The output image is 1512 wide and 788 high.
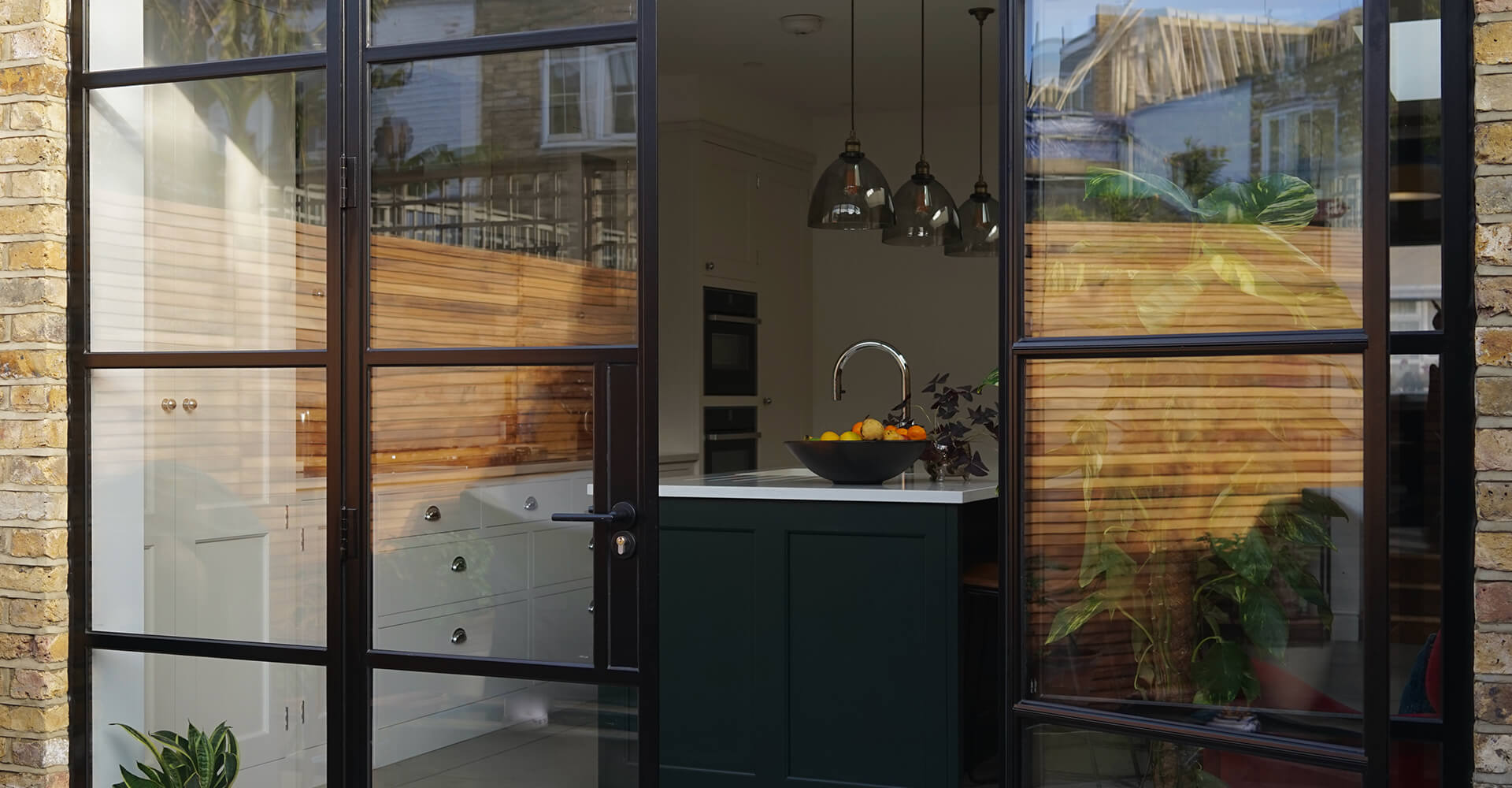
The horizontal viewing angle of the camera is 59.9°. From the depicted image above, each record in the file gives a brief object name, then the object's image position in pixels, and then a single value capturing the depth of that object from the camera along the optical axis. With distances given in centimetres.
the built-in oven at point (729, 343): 678
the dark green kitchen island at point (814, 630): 371
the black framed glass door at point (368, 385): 264
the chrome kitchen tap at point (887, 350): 423
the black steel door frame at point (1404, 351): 231
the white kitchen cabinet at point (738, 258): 669
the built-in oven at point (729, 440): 677
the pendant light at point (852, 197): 468
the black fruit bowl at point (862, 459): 400
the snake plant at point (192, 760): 297
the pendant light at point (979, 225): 535
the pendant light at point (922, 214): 502
